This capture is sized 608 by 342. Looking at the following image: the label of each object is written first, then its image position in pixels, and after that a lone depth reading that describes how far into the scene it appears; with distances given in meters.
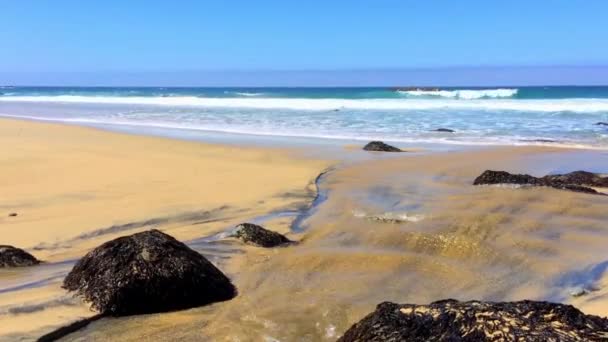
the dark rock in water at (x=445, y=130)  19.06
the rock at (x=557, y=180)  7.94
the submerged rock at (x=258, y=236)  5.51
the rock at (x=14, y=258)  4.78
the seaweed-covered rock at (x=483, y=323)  2.40
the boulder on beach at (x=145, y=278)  3.83
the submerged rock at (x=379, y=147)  13.29
